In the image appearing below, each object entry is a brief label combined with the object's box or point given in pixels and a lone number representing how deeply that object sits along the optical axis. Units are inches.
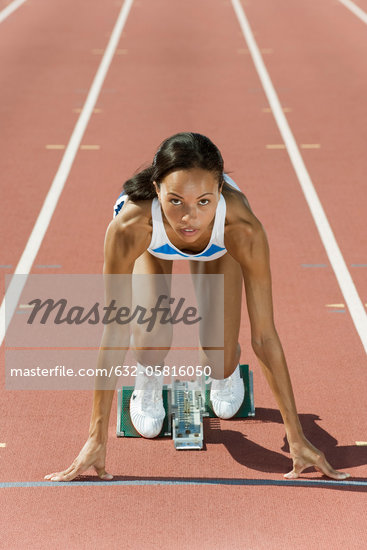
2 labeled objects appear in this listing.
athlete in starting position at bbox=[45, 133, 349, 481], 279.1
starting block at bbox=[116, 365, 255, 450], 338.3
